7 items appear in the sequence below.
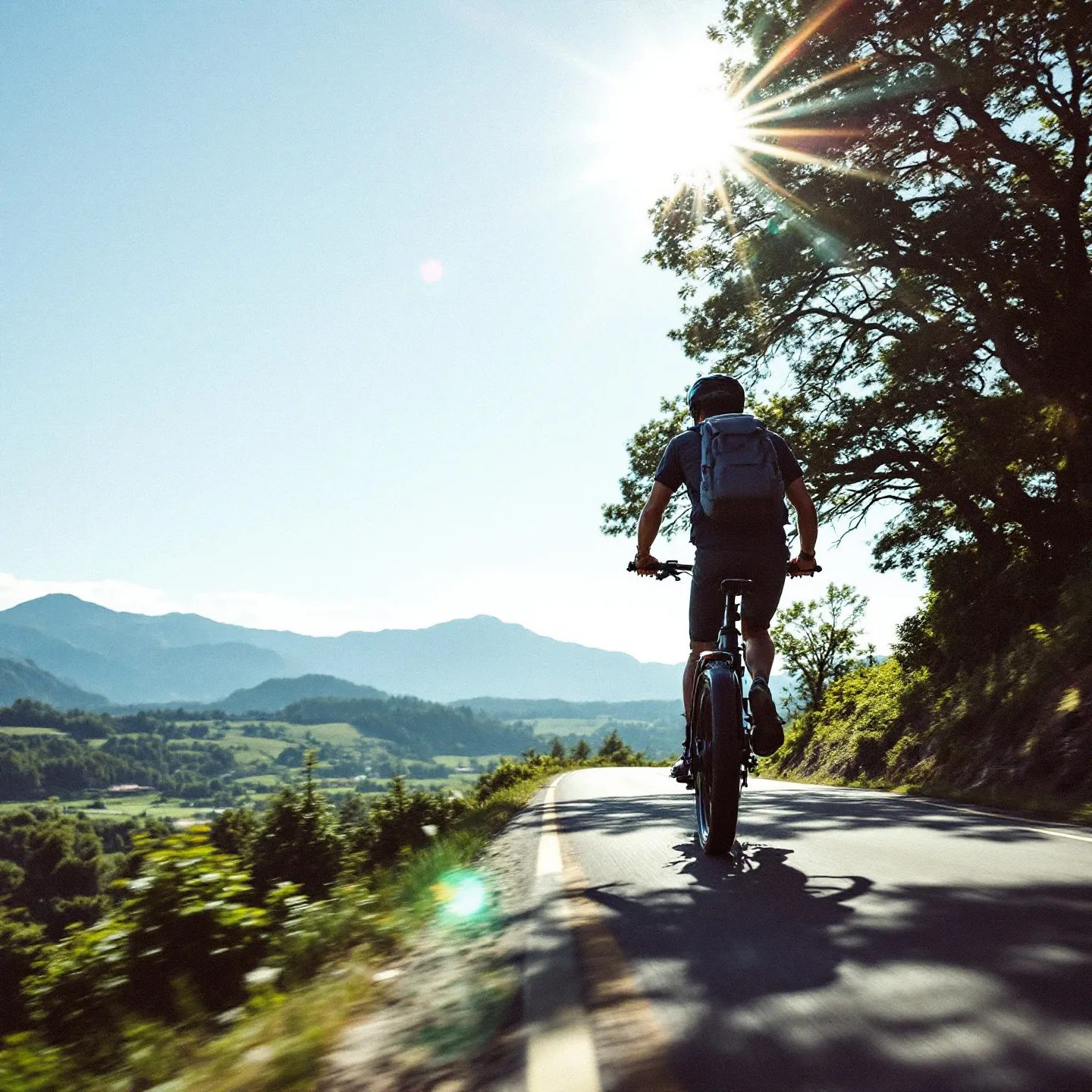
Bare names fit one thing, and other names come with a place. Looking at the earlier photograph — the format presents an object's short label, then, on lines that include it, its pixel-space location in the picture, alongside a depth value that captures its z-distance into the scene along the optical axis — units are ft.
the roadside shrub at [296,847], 29.19
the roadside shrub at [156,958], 12.22
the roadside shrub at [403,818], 36.37
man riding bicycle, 15.37
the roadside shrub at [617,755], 164.27
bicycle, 13.89
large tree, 43.83
